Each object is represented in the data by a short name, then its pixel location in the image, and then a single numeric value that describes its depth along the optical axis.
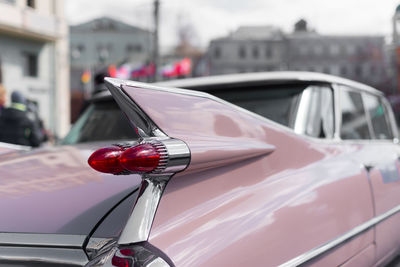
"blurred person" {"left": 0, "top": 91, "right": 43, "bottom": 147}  4.82
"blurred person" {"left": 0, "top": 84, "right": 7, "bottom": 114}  5.38
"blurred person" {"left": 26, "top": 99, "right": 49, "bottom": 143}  4.91
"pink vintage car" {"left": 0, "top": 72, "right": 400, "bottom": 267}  1.27
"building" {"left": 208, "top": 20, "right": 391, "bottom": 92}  66.25
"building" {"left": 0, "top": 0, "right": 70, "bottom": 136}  20.27
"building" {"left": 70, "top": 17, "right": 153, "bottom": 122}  69.94
